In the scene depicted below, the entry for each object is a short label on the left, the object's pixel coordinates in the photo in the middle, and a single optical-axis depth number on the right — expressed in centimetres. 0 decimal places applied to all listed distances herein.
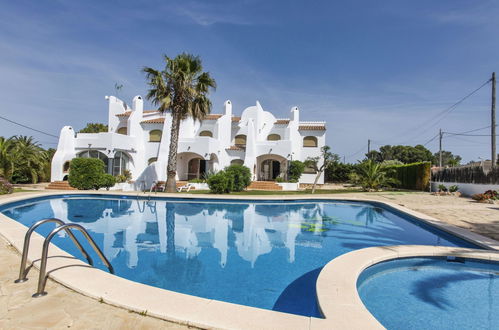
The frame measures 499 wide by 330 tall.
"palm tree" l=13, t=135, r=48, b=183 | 2055
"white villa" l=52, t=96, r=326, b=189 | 2330
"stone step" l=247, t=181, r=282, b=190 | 2394
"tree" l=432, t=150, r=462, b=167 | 6254
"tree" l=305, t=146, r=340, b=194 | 2417
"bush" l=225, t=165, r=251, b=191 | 1935
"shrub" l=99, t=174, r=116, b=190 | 1982
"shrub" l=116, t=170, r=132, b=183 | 2257
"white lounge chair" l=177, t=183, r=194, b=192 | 2105
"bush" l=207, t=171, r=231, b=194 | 1852
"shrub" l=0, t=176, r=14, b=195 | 1562
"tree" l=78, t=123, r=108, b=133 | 3672
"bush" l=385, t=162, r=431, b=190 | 2323
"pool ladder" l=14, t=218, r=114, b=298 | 305
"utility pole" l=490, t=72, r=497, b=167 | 2009
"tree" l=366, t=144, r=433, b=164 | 6134
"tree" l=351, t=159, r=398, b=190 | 2338
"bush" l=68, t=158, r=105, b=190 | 1908
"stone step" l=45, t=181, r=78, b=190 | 2057
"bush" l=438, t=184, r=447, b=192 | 2059
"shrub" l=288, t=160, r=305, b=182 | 2612
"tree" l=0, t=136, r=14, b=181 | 1916
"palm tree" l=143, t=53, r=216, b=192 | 1809
